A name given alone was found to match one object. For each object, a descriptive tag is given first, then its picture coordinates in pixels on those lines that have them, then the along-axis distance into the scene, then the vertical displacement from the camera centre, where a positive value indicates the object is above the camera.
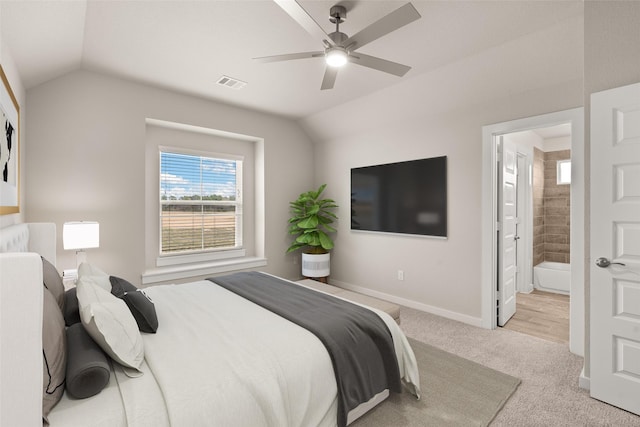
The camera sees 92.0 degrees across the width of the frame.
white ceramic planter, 4.78 -0.81
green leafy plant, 4.81 -0.14
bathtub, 4.68 -1.02
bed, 0.97 -0.70
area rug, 1.89 -1.26
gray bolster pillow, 1.17 -0.61
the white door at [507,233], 3.39 -0.24
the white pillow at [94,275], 1.93 -0.40
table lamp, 2.81 -0.20
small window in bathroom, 5.20 +0.69
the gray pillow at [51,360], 1.10 -0.56
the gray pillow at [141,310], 1.71 -0.54
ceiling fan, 1.77 +1.14
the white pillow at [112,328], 1.34 -0.52
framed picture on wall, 1.90 +0.44
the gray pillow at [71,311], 1.76 -0.56
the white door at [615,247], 1.94 -0.23
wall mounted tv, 3.77 +0.21
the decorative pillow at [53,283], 1.72 -0.40
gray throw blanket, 1.68 -0.75
